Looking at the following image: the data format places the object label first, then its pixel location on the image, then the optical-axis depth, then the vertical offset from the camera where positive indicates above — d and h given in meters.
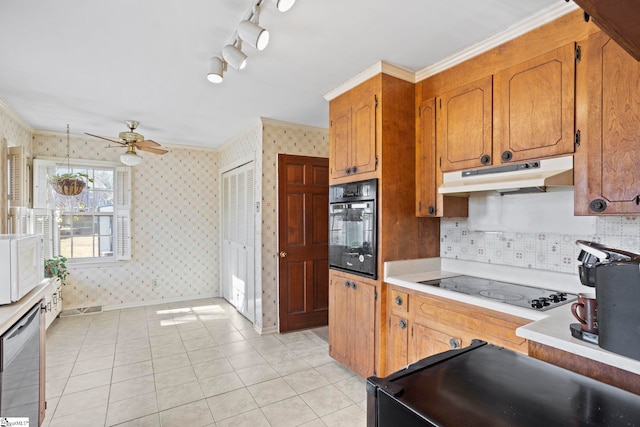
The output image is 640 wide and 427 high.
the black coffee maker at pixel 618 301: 1.02 -0.29
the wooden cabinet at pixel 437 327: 1.75 -0.70
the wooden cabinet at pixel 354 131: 2.55 +0.73
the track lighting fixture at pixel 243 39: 1.66 +0.98
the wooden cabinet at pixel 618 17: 0.63 +0.41
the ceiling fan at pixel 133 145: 3.70 +0.84
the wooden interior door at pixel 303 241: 3.86 -0.31
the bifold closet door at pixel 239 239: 4.24 -0.33
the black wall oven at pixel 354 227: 2.52 -0.10
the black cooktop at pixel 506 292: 1.76 -0.49
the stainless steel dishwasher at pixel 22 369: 1.39 -0.74
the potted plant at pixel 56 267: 3.96 -0.63
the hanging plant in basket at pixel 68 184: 3.86 +0.40
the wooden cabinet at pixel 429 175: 2.45 +0.31
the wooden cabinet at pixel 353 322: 2.54 -0.91
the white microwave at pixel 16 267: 1.63 -0.27
